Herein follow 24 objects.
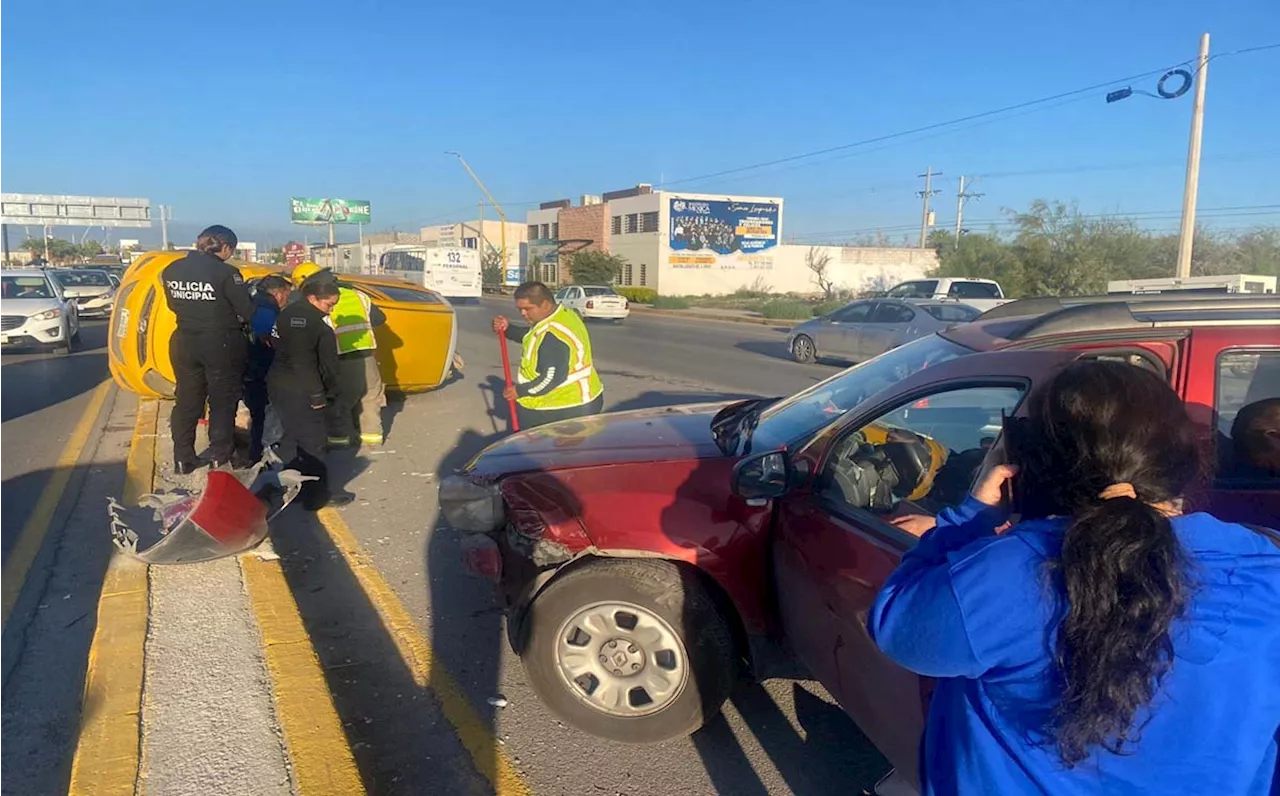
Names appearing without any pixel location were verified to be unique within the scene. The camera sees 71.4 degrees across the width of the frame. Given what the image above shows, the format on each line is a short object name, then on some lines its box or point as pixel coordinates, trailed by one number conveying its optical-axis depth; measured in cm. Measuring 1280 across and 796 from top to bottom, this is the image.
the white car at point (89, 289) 2289
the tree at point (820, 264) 5241
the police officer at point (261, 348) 732
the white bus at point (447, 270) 4122
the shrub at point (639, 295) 4834
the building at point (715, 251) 5534
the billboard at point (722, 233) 5544
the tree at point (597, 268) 5666
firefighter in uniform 795
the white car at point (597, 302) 3119
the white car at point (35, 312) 1514
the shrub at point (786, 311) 3516
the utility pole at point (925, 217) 6318
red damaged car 270
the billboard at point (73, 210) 5278
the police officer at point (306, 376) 593
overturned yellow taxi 861
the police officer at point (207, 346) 616
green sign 8656
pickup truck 2020
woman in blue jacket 133
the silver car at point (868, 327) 1603
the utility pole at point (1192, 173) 2050
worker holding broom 557
